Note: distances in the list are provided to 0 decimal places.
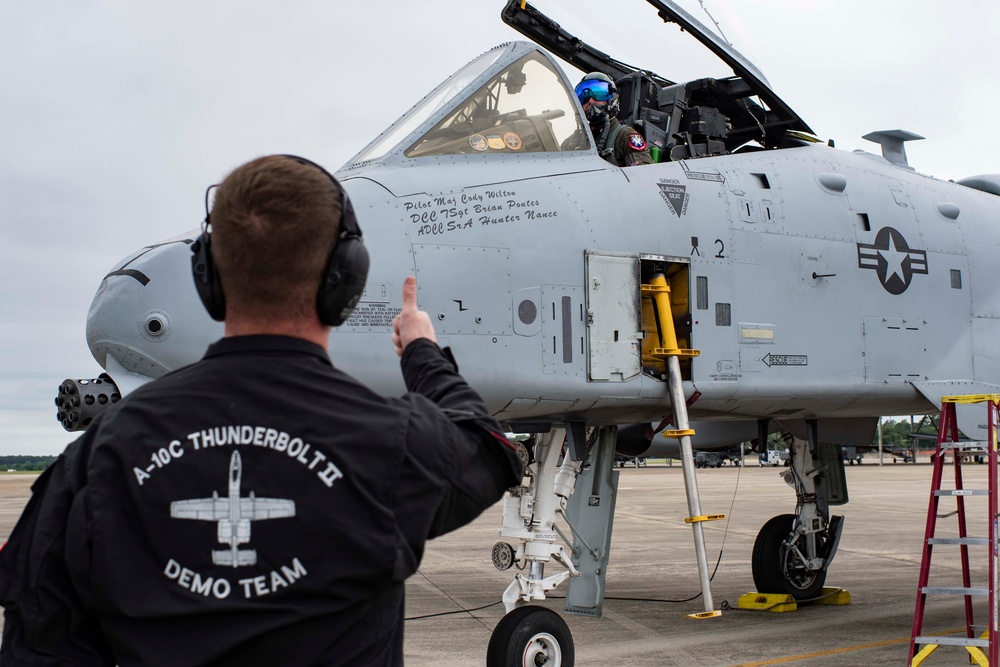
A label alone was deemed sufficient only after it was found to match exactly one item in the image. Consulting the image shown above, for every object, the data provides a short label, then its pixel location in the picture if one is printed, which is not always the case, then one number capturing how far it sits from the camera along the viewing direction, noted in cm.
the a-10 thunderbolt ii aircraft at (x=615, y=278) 581
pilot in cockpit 734
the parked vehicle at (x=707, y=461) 6310
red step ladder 675
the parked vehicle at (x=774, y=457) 6304
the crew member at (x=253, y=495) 174
